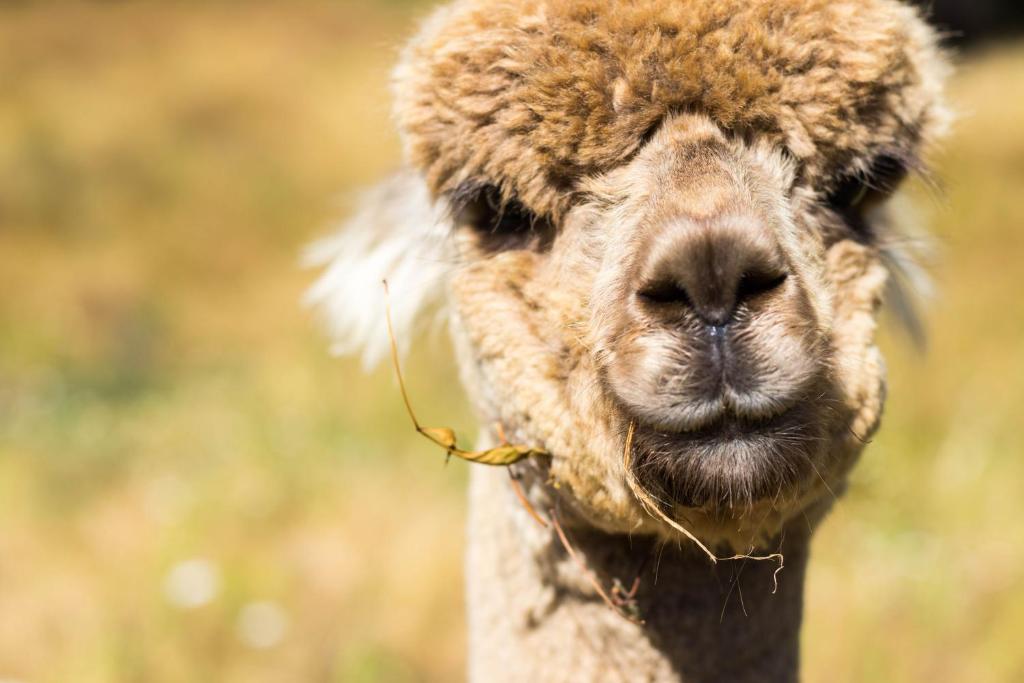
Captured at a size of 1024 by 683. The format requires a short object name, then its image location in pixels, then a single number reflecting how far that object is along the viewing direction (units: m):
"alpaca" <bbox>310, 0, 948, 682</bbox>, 1.89
